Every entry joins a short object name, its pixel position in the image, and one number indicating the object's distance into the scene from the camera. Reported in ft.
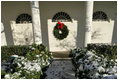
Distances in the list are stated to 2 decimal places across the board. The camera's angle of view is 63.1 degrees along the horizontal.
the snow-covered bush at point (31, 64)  9.41
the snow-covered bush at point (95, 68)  8.23
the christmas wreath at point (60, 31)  24.90
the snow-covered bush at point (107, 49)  18.26
